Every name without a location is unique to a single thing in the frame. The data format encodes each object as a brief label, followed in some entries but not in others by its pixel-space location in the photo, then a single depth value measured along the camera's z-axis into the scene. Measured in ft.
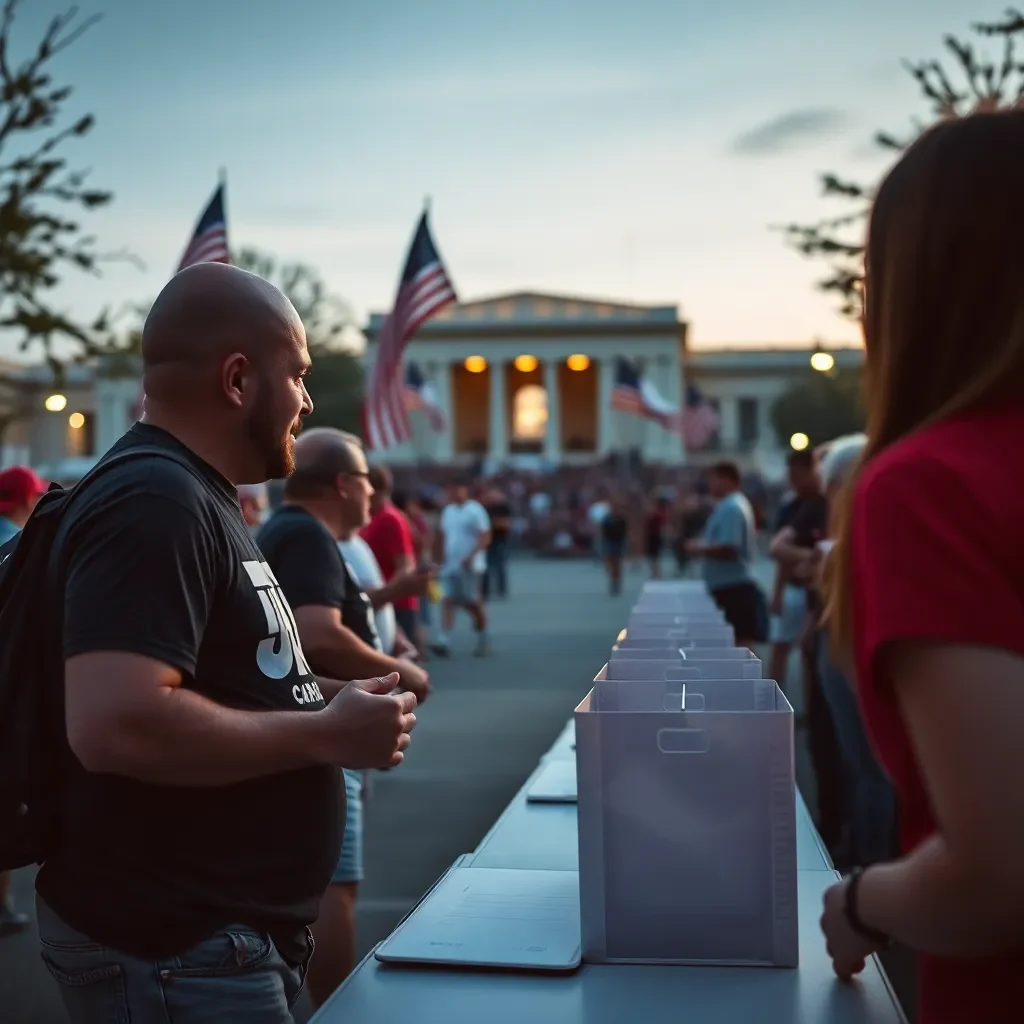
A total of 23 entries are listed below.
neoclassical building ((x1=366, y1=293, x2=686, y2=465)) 267.59
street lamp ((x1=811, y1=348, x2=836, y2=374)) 59.36
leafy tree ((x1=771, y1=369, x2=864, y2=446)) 220.64
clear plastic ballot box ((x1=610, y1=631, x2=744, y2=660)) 9.17
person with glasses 12.65
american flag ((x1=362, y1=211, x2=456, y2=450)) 44.27
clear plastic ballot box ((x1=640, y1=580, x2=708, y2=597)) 20.94
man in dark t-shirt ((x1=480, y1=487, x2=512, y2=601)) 72.08
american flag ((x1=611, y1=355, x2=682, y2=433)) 111.45
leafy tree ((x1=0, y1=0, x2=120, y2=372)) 43.73
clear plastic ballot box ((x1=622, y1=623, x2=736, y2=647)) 10.77
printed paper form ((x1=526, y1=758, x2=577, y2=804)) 10.74
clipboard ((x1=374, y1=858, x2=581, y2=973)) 6.76
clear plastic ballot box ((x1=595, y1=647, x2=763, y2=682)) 7.91
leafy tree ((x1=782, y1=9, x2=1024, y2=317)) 38.17
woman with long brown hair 3.93
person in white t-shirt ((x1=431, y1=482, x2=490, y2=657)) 50.14
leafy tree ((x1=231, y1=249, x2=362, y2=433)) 199.31
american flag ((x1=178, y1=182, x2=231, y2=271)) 40.24
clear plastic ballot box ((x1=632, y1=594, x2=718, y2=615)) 15.60
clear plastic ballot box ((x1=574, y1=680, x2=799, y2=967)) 6.32
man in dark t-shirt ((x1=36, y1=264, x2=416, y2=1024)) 5.95
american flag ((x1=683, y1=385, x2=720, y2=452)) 144.25
